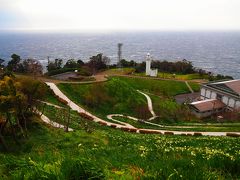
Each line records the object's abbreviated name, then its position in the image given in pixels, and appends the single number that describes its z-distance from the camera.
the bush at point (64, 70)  58.69
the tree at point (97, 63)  70.15
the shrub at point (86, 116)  32.45
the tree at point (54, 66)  68.54
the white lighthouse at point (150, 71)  66.48
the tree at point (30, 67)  57.66
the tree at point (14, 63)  63.29
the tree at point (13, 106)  14.78
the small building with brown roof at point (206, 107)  45.70
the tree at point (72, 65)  67.00
